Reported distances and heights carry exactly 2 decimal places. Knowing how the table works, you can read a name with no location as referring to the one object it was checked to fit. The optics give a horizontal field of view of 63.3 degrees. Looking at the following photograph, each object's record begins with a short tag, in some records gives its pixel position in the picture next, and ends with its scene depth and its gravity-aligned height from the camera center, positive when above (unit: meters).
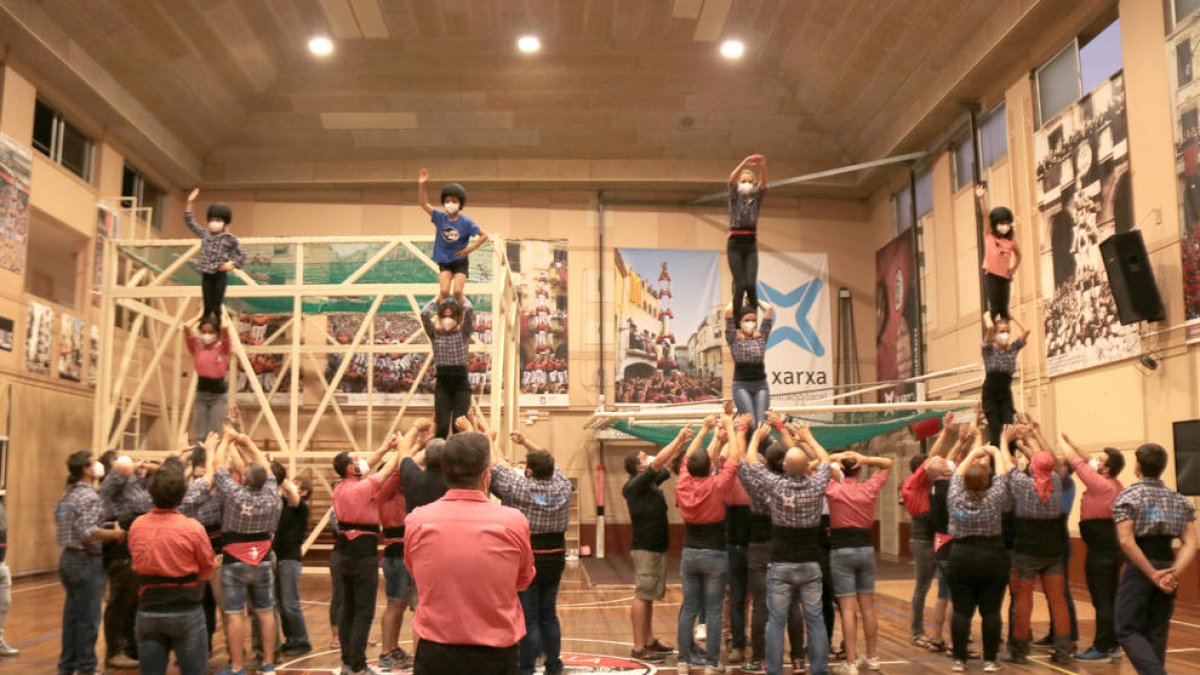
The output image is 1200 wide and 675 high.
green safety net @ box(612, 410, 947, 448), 15.27 +0.47
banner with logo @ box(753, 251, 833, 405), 20.17 +2.83
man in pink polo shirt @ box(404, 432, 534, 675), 3.80 -0.46
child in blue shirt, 8.59 +1.95
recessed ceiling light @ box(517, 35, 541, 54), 17.23 +7.33
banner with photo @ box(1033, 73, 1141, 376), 12.50 +3.20
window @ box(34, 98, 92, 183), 15.71 +5.28
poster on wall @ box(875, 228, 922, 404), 18.80 +2.79
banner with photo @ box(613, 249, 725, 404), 20.06 +2.71
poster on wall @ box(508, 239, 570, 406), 20.11 +2.87
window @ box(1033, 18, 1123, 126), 12.94 +5.39
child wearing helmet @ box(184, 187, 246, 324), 10.02 +2.12
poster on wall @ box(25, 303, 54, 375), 15.13 +1.89
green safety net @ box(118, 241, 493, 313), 14.02 +2.86
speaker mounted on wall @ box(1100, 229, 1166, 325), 11.46 +2.08
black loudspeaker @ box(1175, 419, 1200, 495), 10.73 -0.01
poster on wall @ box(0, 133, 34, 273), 14.28 +3.81
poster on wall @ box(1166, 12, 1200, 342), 11.05 +3.53
